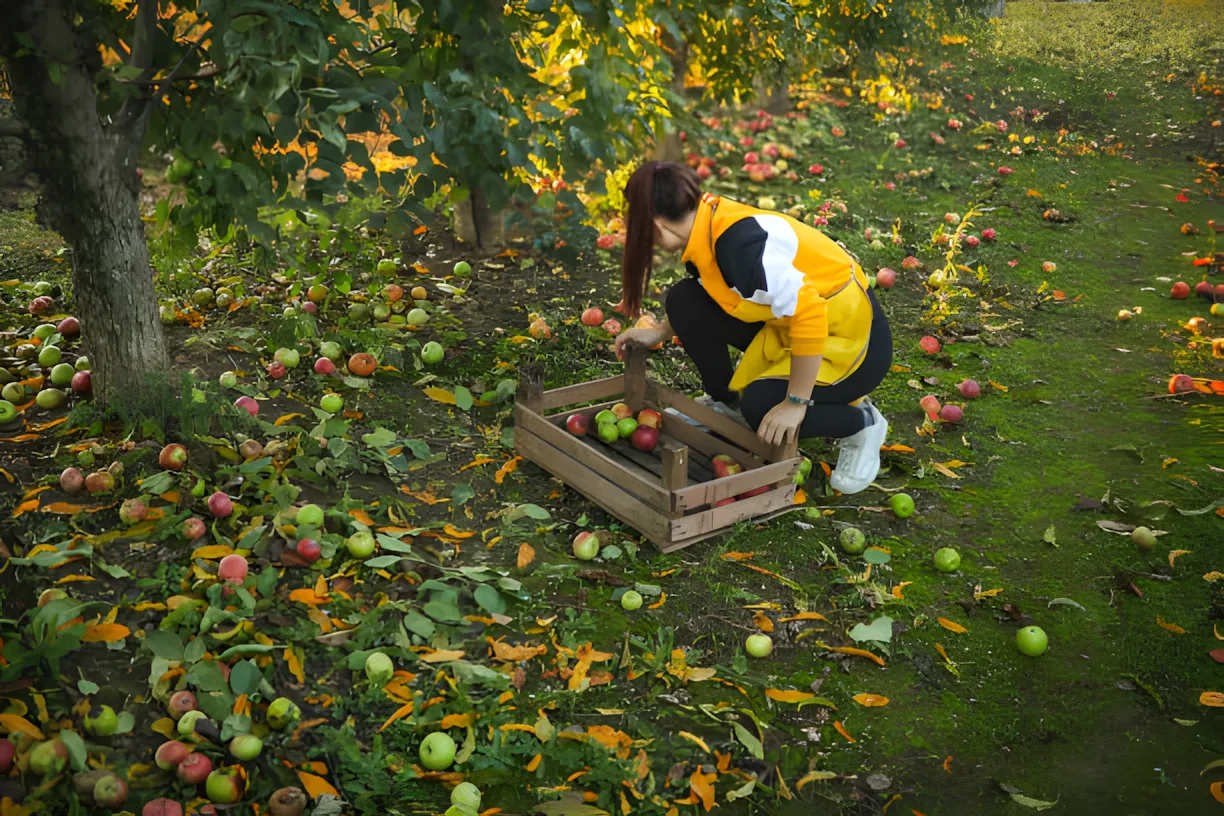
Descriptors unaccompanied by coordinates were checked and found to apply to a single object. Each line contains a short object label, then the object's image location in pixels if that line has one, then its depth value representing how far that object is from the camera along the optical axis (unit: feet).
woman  10.87
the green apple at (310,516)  10.63
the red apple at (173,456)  11.07
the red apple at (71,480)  10.61
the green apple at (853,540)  11.60
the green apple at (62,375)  13.00
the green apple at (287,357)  14.21
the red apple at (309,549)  10.21
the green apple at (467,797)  7.86
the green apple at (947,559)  11.29
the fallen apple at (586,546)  11.19
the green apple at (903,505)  12.26
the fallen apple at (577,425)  13.30
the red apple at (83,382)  12.69
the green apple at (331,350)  14.67
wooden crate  11.18
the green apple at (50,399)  12.57
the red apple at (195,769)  7.82
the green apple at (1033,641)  9.93
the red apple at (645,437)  12.93
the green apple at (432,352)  15.23
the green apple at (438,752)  8.21
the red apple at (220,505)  10.51
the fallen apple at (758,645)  9.88
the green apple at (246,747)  8.06
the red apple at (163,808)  7.47
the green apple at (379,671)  9.03
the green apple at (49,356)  13.51
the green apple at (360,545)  10.51
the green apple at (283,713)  8.43
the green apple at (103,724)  8.03
